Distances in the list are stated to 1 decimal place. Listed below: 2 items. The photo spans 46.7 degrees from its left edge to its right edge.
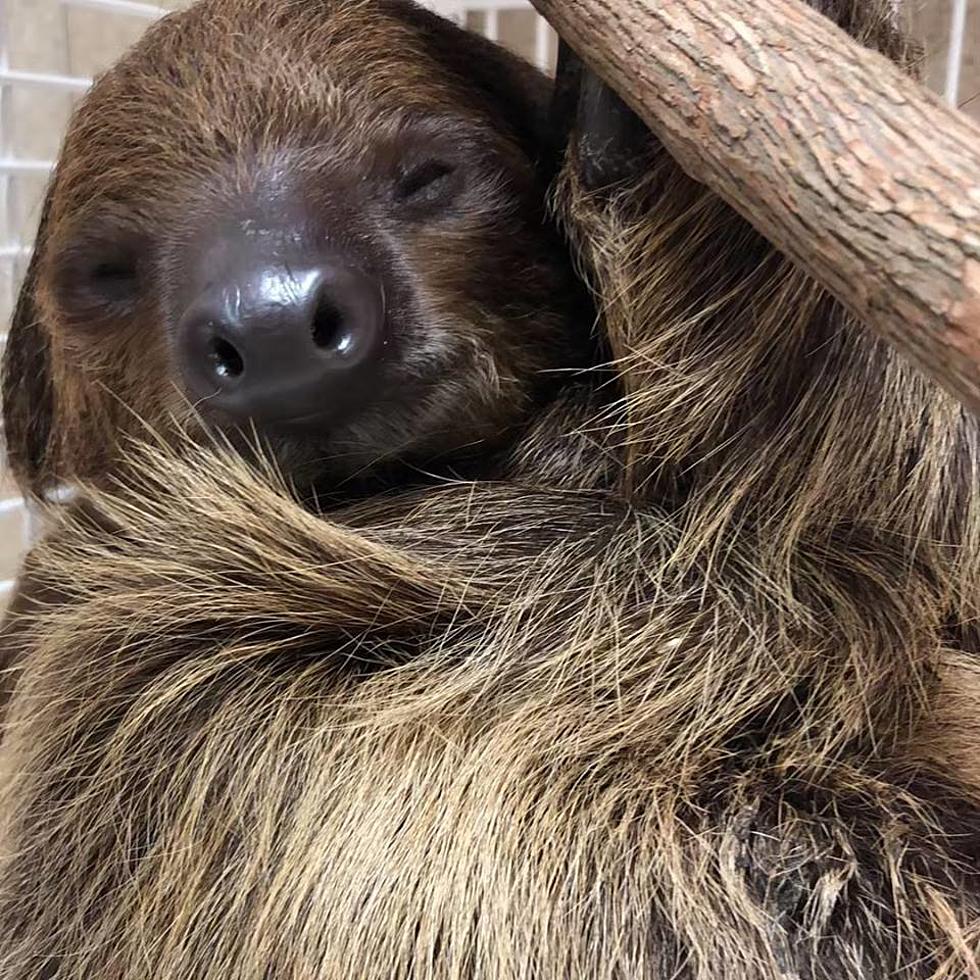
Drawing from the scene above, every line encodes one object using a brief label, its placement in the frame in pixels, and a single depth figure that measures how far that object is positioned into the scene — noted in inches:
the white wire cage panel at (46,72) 13.1
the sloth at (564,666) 6.2
